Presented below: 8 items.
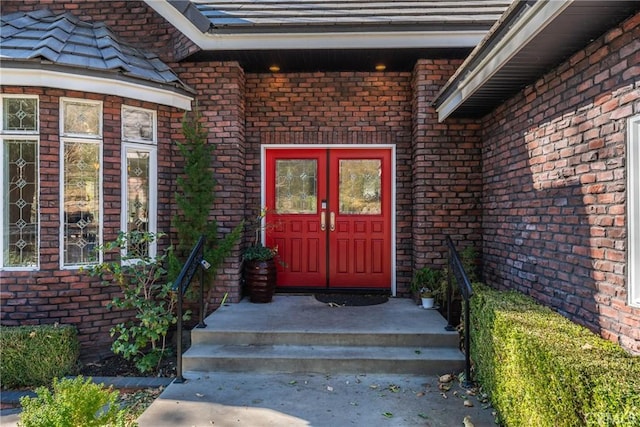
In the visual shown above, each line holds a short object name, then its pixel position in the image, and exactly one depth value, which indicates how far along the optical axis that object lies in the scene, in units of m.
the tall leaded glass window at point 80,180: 4.37
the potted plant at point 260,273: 5.12
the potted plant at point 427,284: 4.90
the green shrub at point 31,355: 3.89
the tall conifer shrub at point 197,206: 4.90
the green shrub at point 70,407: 2.00
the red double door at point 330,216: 5.73
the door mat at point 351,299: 5.17
